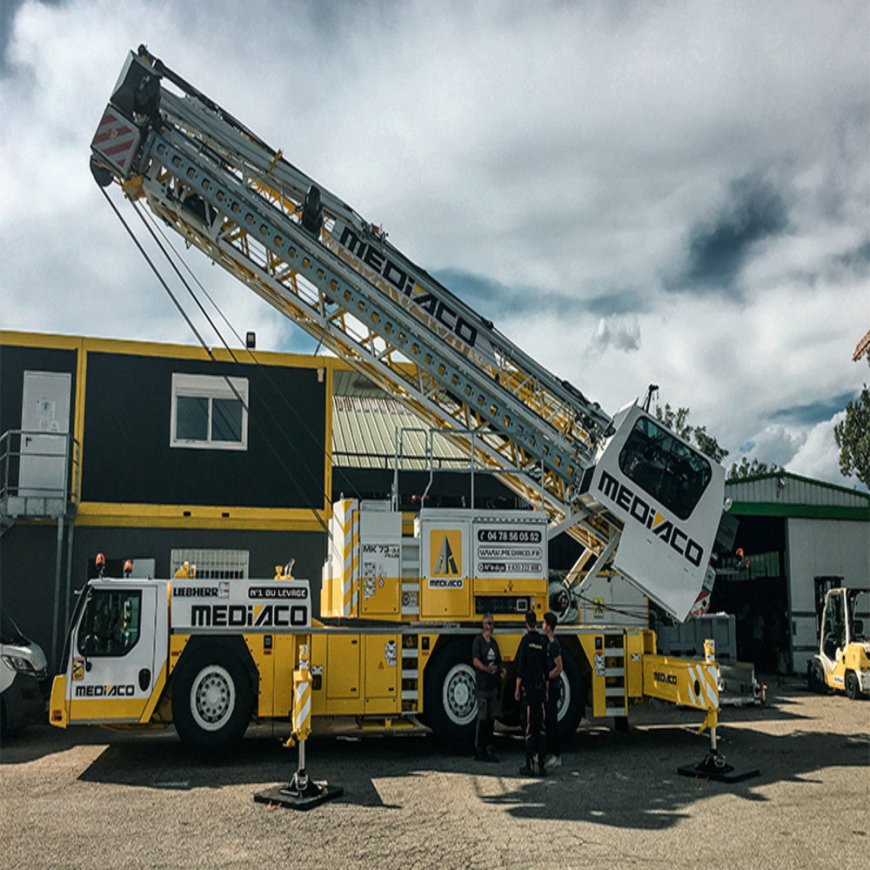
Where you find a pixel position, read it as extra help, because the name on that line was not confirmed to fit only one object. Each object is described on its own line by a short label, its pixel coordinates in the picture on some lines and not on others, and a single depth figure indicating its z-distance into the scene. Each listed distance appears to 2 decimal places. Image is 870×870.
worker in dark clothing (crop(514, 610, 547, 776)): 10.97
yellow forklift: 18.14
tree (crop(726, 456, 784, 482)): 63.59
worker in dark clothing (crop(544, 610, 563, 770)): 11.47
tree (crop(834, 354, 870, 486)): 40.81
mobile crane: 11.77
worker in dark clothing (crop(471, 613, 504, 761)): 11.86
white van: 13.02
